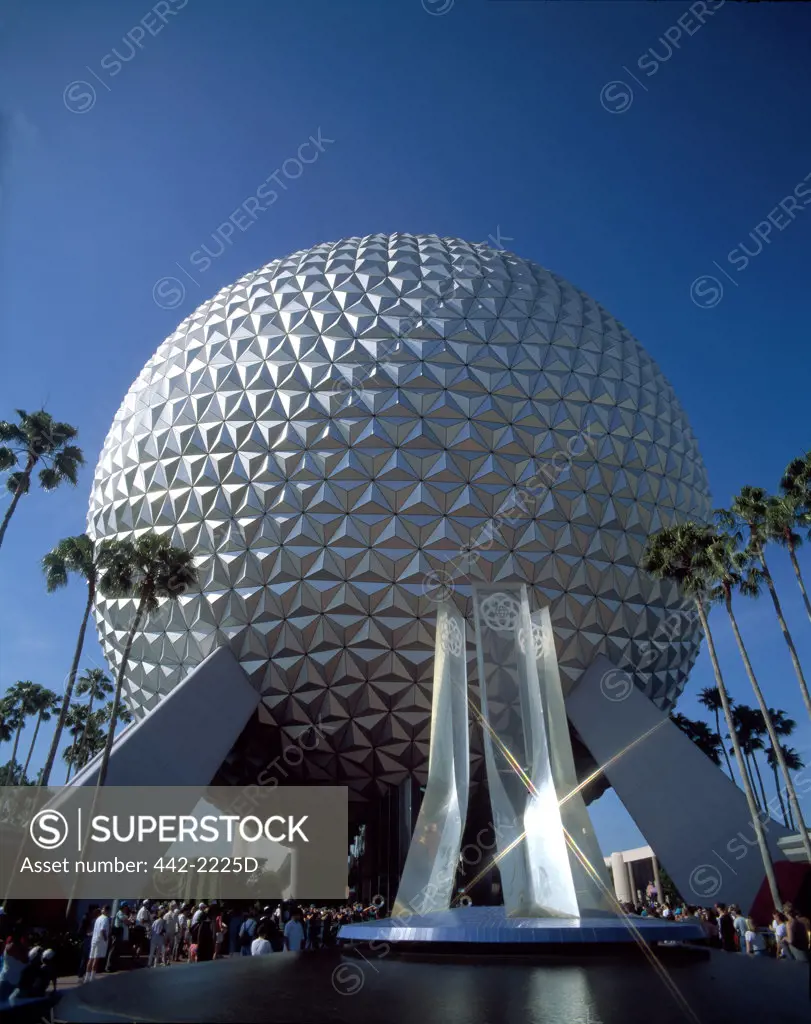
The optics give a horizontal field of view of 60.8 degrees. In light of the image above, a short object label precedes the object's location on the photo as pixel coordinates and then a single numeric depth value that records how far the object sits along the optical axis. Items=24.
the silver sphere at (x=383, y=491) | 20.66
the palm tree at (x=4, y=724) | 45.34
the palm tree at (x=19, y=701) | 45.66
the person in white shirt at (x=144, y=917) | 17.78
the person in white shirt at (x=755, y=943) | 11.98
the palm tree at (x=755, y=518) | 21.02
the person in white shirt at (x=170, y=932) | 15.03
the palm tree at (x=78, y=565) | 20.38
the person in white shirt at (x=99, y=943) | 12.33
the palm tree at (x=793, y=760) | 46.50
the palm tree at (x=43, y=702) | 46.12
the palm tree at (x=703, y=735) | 40.22
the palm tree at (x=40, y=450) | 22.75
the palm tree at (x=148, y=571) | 19.81
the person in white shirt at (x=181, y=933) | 18.31
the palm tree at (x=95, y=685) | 43.47
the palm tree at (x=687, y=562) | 20.50
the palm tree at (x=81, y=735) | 45.81
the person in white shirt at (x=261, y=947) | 11.31
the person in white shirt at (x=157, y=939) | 14.53
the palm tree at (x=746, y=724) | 41.25
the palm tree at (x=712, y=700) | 46.91
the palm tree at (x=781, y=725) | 46.38
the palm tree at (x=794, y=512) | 20.72
